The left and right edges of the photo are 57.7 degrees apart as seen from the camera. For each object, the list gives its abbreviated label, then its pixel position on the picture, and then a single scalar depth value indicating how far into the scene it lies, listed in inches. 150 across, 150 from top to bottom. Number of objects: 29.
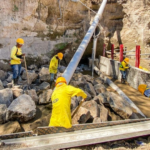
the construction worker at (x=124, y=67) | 256.4
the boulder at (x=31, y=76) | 211.4
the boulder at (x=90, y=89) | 181.5
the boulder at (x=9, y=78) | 207.9
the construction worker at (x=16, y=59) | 181.0
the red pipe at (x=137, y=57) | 237.2
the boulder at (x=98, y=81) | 241.4
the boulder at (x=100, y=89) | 197.5
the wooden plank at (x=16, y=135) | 89.6
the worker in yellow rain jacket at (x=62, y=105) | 96.6
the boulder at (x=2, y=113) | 116.5
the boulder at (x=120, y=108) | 135.9
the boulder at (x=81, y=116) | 119.6
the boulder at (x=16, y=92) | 152.7
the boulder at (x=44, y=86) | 189.9
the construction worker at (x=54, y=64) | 217.6
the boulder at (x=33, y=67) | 283.6
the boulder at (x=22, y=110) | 120.4
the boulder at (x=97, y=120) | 118.5
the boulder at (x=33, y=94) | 156.4
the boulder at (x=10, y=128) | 108.0
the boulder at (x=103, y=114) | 128.6
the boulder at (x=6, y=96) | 135.8
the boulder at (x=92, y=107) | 130.1
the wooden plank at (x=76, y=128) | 95.7
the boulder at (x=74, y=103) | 144.7
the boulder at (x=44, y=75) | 222.1
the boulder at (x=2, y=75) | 214.0
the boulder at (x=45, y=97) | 156.1
